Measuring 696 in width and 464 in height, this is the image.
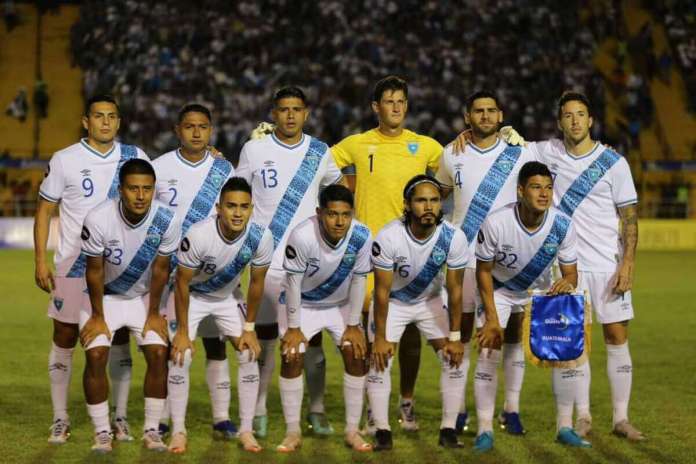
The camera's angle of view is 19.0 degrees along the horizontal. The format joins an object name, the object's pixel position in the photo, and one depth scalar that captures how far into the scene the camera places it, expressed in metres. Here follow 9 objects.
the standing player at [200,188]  12.77
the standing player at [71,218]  12.50
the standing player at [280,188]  13.22
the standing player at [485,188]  13.13
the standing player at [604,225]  13.16
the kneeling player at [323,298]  12.17
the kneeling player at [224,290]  11.92
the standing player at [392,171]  13.55
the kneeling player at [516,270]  12.27
